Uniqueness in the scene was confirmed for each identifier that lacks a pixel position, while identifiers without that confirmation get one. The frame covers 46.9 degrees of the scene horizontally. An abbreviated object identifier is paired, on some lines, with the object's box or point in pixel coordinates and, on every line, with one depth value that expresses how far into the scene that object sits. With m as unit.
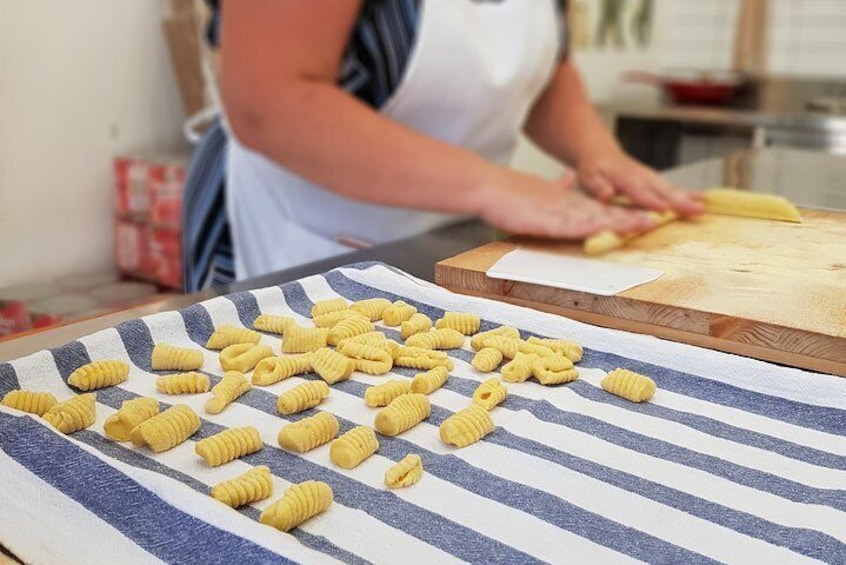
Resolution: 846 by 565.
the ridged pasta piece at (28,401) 0.59
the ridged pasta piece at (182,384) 0.64
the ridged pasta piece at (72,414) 0.58
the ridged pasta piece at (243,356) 0.67
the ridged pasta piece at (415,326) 0.75
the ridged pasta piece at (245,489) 0.50
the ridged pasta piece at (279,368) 0.66
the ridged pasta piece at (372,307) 0.79
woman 1.06
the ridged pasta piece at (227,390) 0.62
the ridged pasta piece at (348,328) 0.73
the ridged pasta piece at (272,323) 0.76
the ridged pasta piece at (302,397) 0.61
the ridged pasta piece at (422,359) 0.69
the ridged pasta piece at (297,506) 0.48
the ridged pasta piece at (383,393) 0.62
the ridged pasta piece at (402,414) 0.58
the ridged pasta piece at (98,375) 0.64
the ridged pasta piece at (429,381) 0.65
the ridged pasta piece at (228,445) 0.55
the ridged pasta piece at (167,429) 0.55
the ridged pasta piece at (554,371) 0.66
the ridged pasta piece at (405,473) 0.53
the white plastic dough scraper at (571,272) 0.84
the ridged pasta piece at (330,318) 0.75
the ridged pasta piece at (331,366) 0.66
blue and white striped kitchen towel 0.47
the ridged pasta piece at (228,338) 0.72
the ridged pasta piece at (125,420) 0.57
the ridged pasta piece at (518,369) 0.67
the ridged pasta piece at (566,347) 0.71
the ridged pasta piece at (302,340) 0.71
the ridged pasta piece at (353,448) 0.55
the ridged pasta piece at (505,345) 0.70
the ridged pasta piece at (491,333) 0.72
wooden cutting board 0.74
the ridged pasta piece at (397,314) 0.77
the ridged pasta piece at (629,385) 0.63
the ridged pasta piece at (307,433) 0.56
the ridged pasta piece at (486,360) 0.69
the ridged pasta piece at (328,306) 0.78
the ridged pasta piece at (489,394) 0.62
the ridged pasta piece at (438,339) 0.71
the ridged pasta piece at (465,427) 0.57
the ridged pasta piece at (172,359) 0.68
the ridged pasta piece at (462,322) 0.76
